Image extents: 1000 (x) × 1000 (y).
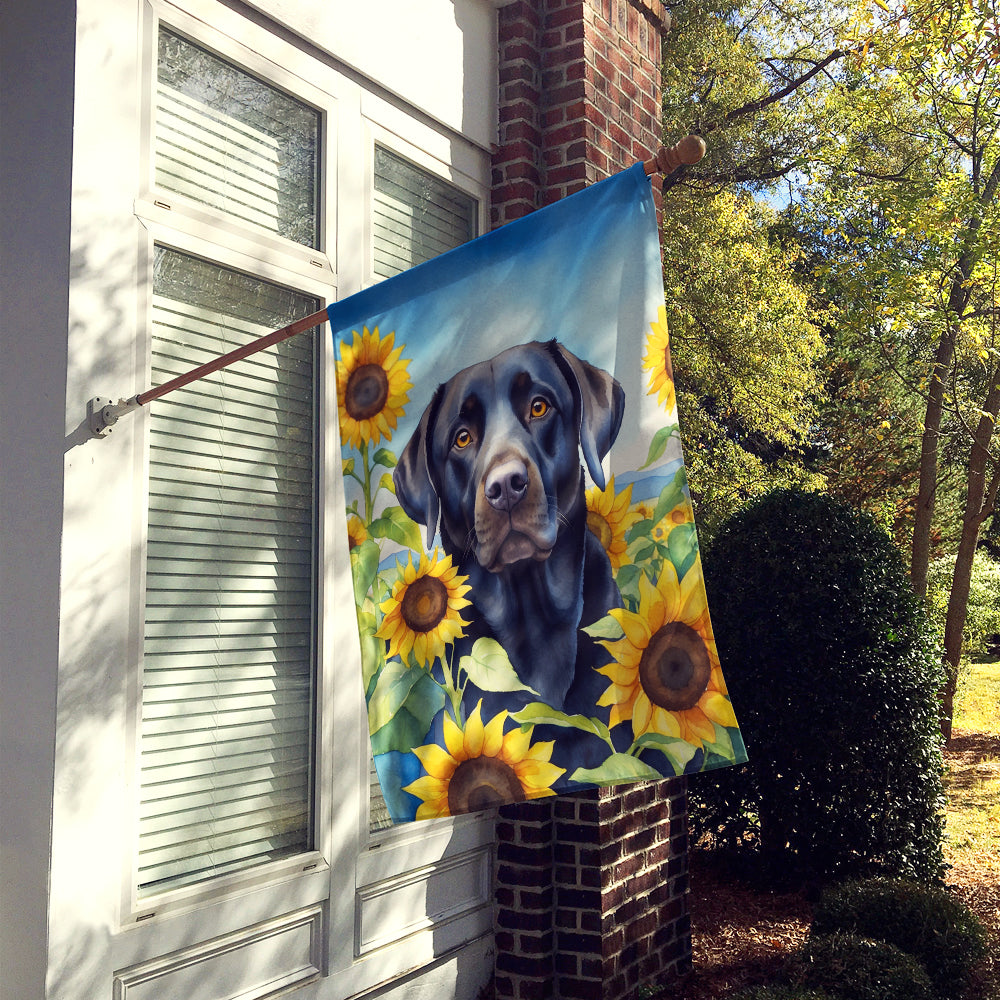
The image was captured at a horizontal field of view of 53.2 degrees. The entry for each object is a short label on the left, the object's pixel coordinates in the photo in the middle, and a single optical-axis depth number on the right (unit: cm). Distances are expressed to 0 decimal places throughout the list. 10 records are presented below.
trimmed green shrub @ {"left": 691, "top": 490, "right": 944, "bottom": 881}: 566
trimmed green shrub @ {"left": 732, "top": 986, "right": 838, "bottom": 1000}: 370
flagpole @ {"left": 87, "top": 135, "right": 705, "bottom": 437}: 259
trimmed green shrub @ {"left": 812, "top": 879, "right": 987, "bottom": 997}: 431
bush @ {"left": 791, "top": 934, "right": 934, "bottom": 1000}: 390
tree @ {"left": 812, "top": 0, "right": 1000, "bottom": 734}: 782
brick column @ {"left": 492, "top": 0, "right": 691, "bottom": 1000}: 424
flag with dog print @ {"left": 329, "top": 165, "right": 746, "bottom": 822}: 237
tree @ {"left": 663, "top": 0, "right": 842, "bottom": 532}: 1148
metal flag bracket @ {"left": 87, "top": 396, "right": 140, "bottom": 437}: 279
